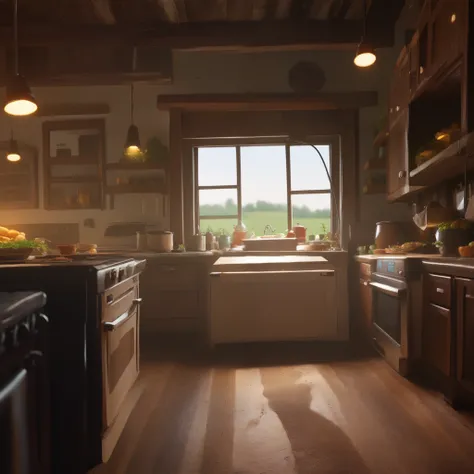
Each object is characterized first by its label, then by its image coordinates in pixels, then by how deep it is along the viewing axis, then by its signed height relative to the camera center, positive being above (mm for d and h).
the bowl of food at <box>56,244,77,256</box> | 2488 -56
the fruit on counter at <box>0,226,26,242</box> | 2261 +27
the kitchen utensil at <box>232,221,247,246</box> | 4609 +28
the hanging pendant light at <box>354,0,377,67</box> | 2902 +1226
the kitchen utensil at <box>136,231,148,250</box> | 4383 -14
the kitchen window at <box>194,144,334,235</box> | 4672 +539
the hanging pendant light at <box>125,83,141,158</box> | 4160 +942
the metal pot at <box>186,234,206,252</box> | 4340 -45
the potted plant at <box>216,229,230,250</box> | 4504 -34
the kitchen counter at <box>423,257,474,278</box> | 2079 -159
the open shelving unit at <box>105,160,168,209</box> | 4590 +625
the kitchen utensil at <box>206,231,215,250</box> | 4461 -31
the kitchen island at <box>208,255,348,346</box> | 3416 -520
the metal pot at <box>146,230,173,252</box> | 4172 -25
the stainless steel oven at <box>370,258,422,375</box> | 2709 -510
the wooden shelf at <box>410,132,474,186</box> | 2359 +447
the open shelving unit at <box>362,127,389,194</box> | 4262 +683
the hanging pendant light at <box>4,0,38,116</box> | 2598 +857
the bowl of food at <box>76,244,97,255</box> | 4052 -83
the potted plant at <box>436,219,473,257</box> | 2617 -3
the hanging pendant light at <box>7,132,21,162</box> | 4402 +889
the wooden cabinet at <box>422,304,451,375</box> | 2303 -570
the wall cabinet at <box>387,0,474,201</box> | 2381 +974
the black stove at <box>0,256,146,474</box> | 1536 -365
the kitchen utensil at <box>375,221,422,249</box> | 3973 +20
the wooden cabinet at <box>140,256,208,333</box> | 3975 -526
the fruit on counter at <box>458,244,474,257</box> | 2416 -87
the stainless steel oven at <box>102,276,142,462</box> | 1714 -511
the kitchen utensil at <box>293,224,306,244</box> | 4570 +43
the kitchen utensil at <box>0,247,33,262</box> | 1877 -61
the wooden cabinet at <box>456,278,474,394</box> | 2076 -477
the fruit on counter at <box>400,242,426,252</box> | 3466 -81
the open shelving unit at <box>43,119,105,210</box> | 4699 +817
